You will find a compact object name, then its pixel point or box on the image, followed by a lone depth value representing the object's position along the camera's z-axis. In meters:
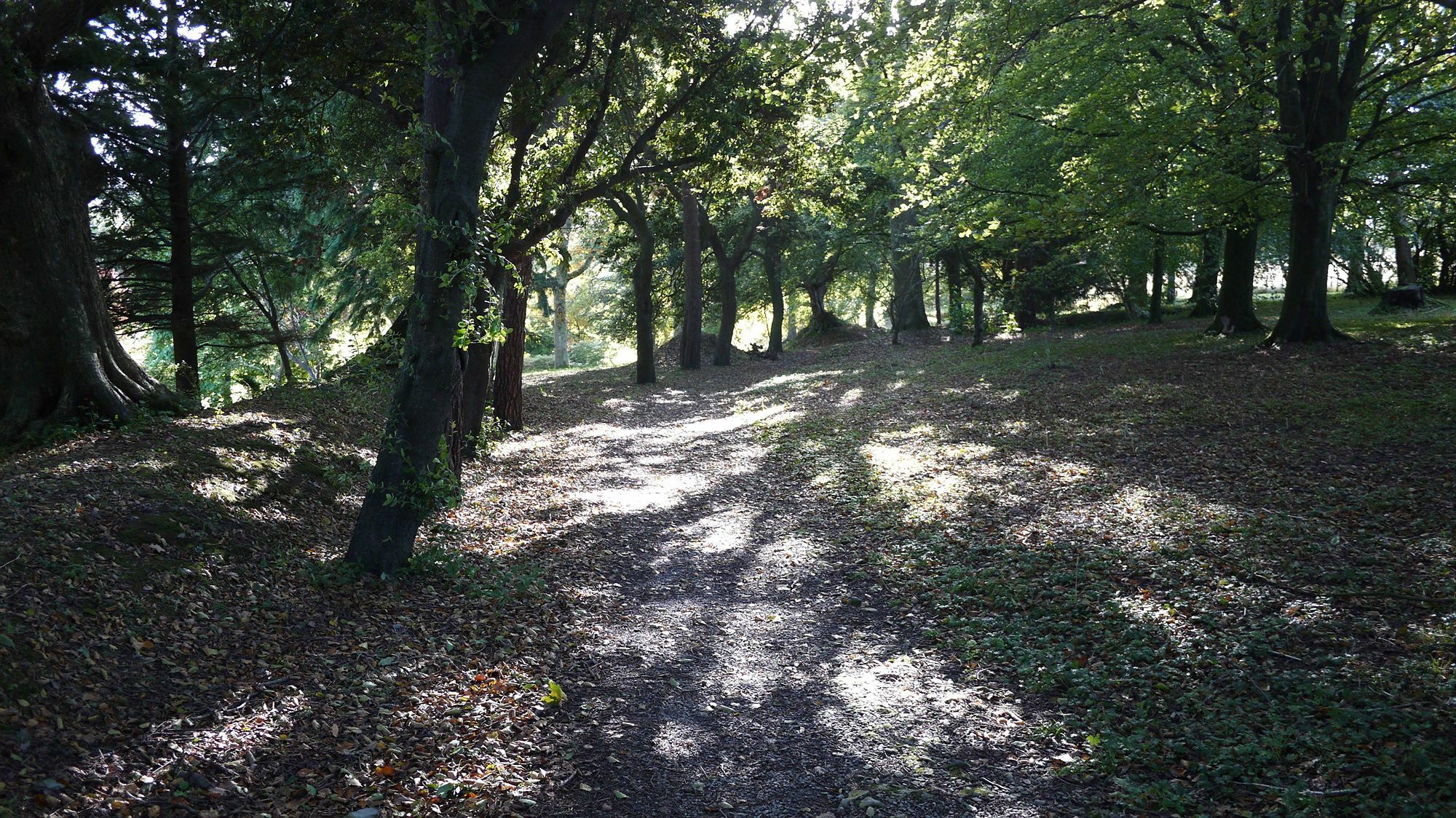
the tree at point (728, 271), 26.31
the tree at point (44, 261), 8.36
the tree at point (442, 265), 6.26
